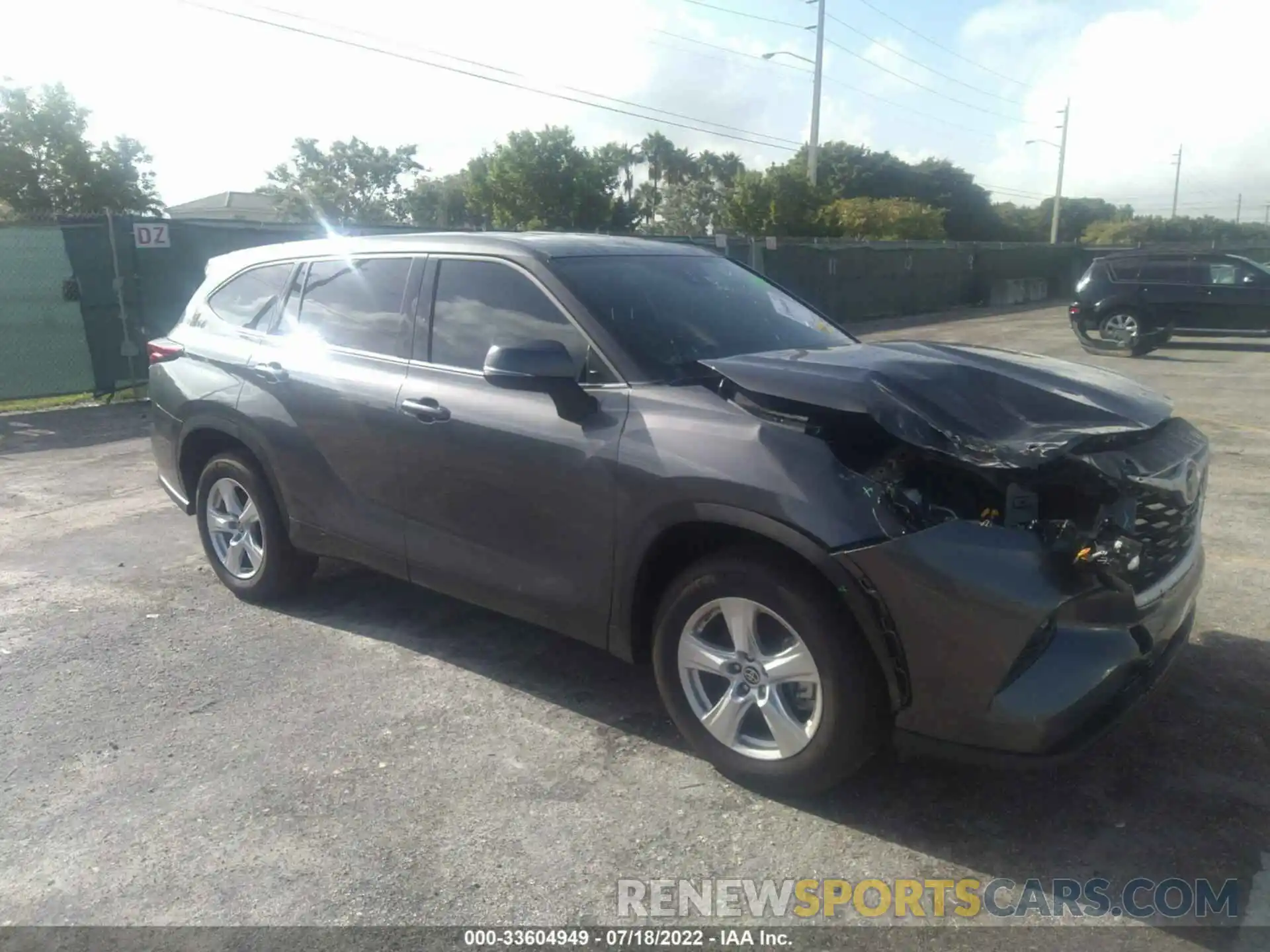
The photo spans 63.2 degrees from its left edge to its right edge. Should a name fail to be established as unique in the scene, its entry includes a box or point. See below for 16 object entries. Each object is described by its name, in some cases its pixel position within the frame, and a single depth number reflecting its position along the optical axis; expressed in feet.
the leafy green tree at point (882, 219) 144.36
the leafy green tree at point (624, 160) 208.58
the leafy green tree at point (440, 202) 254.27
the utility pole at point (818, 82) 122.52
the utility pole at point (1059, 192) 191.11
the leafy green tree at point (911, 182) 228.02
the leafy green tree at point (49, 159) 111.04
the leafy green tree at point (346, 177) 222.89
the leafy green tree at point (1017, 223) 252.01
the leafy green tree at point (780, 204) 131.95
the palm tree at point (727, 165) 308.40
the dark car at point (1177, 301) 57.00
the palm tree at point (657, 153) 308.48
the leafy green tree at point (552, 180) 188.96
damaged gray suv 9.60
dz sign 40.47
